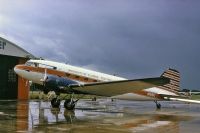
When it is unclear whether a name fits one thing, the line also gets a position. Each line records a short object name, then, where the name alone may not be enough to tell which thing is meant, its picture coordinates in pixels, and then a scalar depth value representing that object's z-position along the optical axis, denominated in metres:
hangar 29.79
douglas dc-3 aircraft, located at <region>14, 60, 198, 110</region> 16.12
